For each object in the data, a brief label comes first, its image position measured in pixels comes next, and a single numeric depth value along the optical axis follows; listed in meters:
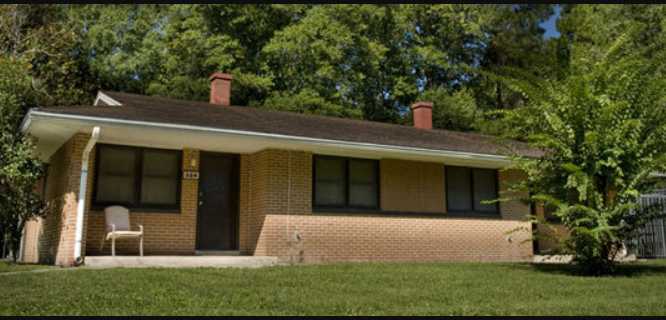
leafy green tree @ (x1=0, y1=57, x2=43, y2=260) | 12.68
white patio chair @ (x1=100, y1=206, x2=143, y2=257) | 11.56
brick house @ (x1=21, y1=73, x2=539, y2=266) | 11.89
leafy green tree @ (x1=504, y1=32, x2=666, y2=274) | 10.85
